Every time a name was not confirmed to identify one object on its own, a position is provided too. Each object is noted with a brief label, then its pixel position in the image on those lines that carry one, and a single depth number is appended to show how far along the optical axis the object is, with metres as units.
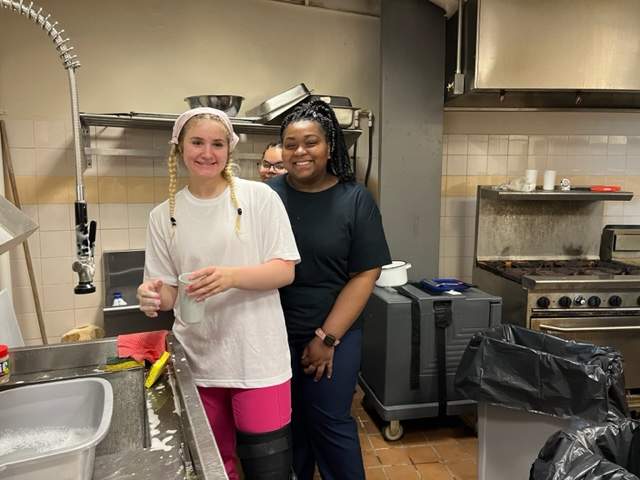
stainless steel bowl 2.42
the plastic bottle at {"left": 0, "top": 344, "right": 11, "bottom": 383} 1.13
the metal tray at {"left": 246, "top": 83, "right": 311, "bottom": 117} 2.45
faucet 1.06
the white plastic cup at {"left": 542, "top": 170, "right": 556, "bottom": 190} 2.86
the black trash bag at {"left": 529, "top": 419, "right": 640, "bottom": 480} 1.11
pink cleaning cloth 1.19
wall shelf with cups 2.65
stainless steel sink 0.77
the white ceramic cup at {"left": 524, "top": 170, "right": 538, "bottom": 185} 2.79
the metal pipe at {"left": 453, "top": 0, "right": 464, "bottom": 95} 2.48
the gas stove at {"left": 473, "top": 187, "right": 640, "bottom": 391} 2.36
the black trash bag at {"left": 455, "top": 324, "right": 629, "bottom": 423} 1.57
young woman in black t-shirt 1.54
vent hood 2.38
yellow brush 1.08
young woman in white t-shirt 1.21
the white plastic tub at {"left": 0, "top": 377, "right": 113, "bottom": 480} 0.90
